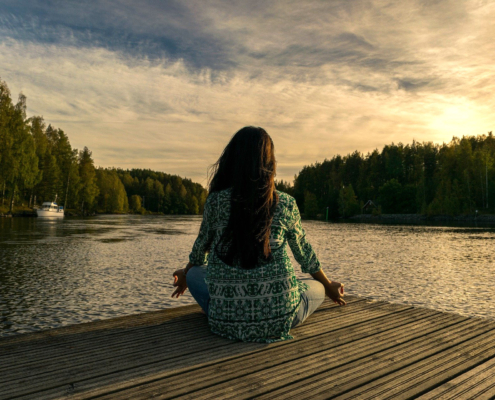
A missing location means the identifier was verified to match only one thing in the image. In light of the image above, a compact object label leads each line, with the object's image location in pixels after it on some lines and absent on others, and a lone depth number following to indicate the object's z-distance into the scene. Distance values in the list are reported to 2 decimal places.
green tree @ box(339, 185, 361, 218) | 105.94
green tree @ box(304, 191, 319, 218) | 118.50
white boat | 58.38
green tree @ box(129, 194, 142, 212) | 133.25
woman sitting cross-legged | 3.12
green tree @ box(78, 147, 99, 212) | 77.00
